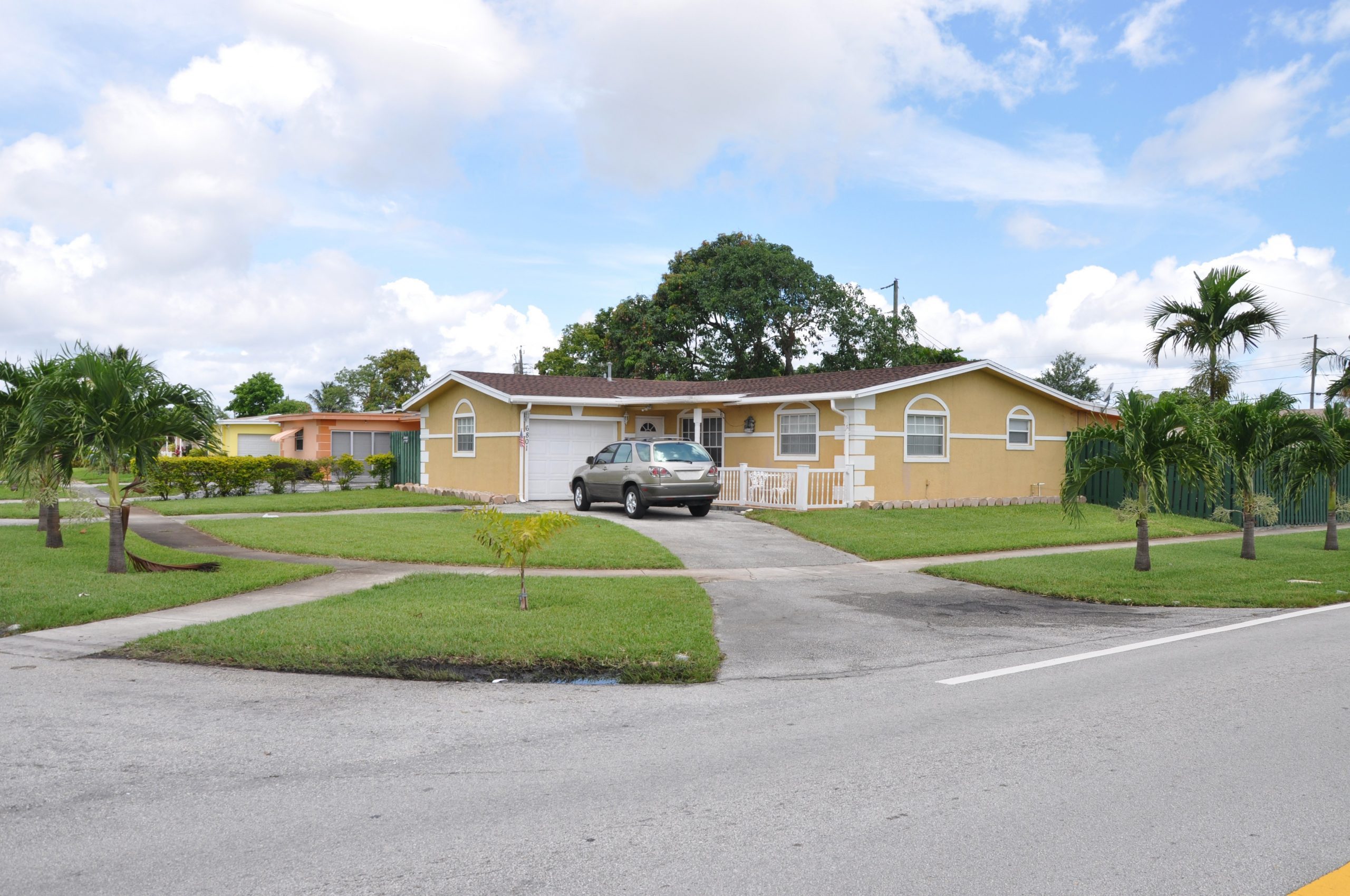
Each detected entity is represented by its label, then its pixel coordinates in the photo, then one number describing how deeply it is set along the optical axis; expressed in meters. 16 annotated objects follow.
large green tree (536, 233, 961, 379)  42.47
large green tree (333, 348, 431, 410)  65.25
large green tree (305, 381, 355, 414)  72.38
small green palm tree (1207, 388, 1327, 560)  15.50
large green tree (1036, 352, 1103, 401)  56.00
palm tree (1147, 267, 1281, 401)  22.89
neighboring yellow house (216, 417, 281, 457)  45.06
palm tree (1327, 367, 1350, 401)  19.19
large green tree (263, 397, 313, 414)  68.62
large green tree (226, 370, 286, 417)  69.06
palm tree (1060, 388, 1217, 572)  13.24
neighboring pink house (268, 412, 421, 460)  39.06
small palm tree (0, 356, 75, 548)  11.89
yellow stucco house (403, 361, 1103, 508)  22.42
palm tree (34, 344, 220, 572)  11.80
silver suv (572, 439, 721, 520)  19.84
